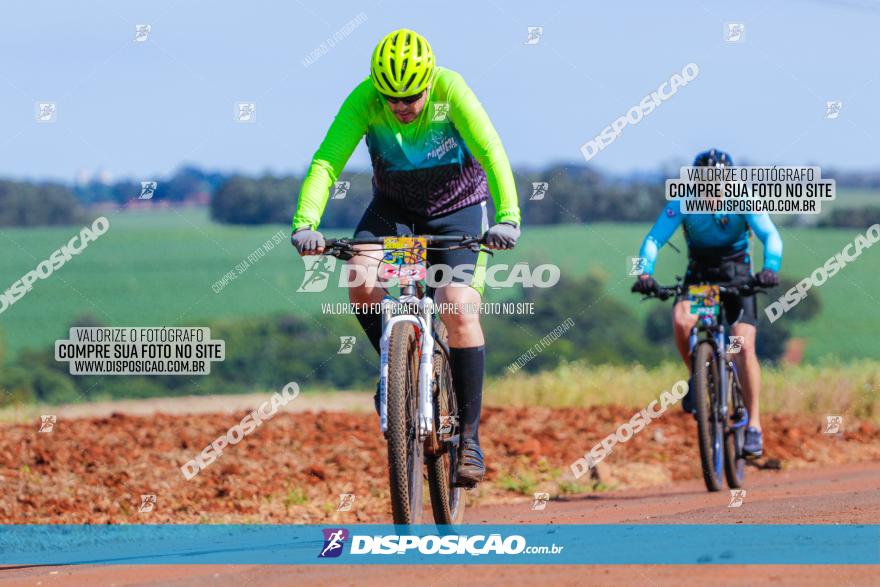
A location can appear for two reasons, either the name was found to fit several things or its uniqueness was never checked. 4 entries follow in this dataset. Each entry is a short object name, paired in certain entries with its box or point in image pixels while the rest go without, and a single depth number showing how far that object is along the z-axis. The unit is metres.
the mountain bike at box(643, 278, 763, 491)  19.92
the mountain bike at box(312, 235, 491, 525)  13.44
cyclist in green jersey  14.06
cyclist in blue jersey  20.73
